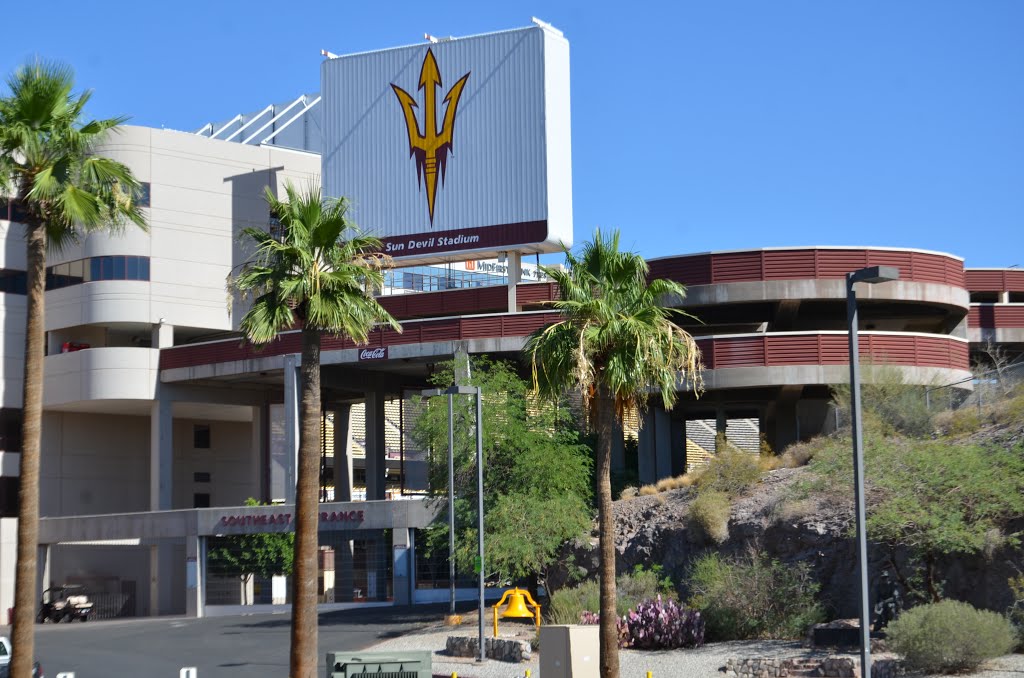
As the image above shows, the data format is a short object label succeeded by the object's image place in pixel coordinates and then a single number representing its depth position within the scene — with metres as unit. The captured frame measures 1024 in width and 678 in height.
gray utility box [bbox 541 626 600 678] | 25.45
